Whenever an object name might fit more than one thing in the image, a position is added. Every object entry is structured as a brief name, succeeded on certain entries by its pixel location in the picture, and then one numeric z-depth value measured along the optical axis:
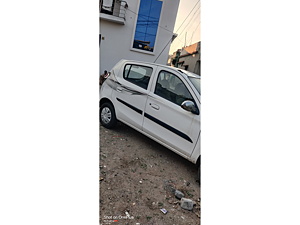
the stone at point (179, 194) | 1.75
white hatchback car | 2.13
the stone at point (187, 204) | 1.64
